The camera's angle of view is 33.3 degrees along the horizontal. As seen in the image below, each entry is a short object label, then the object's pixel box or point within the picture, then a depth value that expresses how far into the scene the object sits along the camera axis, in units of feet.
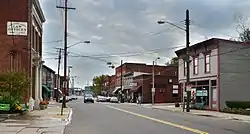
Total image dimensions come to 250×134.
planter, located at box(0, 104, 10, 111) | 93.71
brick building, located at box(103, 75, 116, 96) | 399.85
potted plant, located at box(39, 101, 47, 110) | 133.08
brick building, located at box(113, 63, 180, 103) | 258.98
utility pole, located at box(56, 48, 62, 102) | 245.65
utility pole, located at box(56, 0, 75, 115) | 150.58
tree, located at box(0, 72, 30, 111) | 95.61
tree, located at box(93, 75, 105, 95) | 463.42
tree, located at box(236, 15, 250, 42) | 220.64
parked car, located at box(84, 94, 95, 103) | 254.88
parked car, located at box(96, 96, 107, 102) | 298.35
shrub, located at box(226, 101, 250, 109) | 128.98
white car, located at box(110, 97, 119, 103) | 282.81
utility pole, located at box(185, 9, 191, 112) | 134.10
